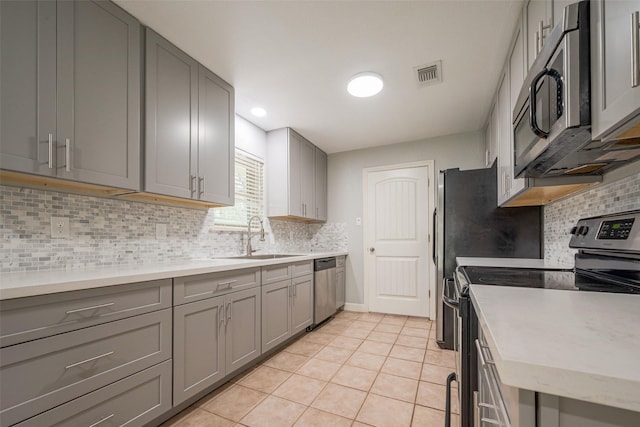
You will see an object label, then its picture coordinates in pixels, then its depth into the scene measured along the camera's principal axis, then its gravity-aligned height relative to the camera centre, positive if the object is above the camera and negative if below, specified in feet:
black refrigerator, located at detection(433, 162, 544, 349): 7.38 -0.33
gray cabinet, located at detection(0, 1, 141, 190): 3.90 +1.92
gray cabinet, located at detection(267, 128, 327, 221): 10.70 +1.52
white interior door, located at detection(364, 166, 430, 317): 11.87 -1.15
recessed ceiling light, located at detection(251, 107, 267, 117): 9.13 +3.37
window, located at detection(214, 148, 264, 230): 9.01 +0.68
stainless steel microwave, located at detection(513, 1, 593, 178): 2.55 +1.19
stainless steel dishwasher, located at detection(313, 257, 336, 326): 10.34 -2.93
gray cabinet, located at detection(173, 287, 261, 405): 5.21 -2.66
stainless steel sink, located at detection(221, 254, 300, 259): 9.19 -1.56
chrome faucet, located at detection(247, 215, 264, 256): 9.40 -0.79
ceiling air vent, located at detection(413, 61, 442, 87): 6.91 +3.59
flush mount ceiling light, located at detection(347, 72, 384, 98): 7.24 +3.46
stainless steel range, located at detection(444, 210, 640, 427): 3.26 -0.82
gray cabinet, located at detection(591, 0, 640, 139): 2.03 +1.18
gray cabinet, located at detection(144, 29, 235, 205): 5.73 +1.98
